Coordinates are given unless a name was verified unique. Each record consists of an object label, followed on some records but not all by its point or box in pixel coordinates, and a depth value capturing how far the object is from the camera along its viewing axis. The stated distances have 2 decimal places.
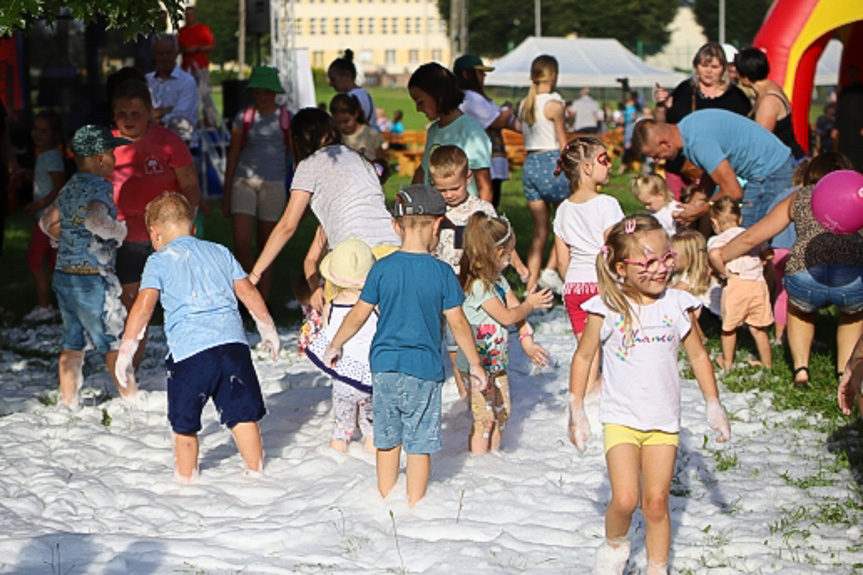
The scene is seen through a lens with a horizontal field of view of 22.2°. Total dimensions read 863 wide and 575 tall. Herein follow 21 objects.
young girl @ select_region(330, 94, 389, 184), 16.52
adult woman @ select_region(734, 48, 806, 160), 16.14
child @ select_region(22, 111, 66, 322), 17.92
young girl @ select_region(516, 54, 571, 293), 19.04
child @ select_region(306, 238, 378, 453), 10.90
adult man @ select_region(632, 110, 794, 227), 13.81
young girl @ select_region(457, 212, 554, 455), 11.02
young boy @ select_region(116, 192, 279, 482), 10.52
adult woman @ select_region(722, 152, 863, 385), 12.86
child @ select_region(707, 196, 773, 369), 14.70
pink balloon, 11.33
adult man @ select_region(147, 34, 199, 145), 21.54
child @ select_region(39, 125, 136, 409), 12.92
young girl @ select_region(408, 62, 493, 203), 13.56
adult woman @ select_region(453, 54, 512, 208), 17.65
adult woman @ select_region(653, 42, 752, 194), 16.62
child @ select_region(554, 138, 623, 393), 12.30
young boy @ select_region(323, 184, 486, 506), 9.67
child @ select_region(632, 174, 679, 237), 16.13
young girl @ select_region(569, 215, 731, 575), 8.39
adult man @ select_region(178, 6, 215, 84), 29.92
